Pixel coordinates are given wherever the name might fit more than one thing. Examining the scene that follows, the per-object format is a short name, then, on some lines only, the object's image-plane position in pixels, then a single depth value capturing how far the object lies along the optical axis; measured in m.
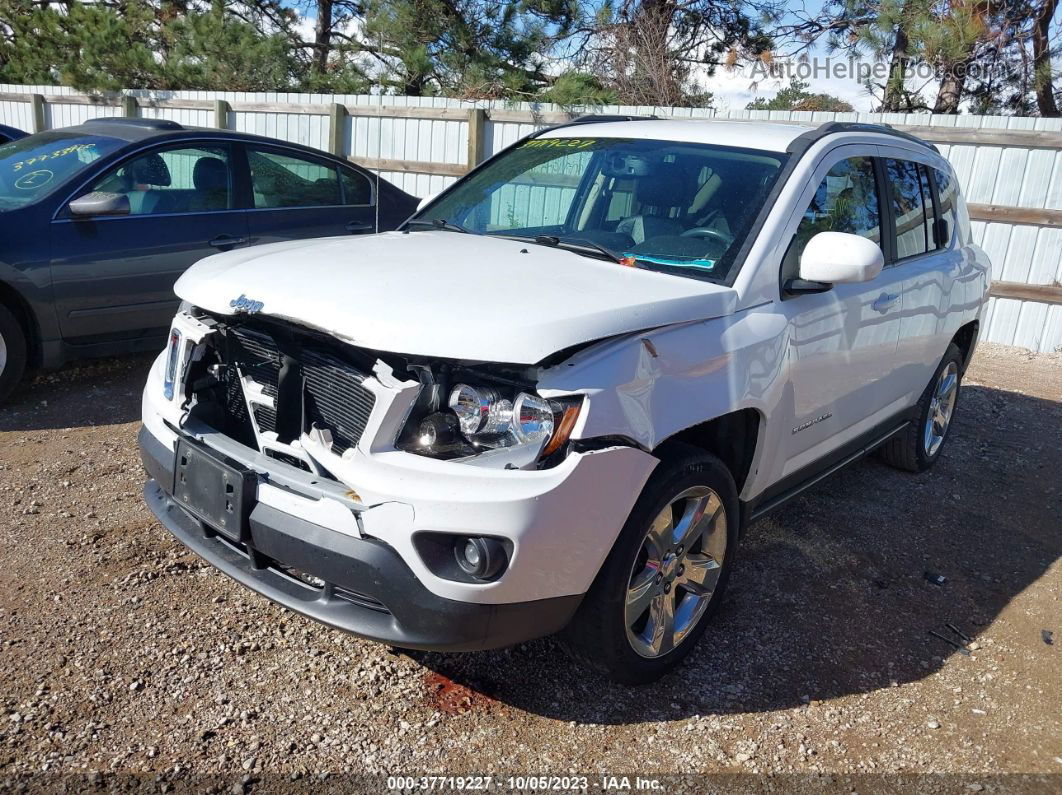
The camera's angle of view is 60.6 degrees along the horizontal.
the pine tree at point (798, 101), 12.85
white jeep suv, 2.53
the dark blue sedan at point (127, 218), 5.37
